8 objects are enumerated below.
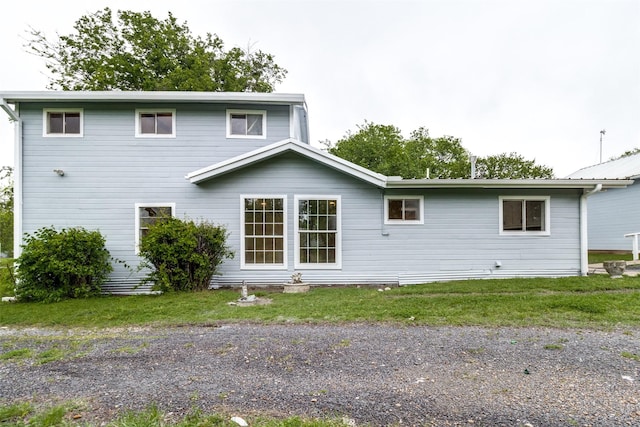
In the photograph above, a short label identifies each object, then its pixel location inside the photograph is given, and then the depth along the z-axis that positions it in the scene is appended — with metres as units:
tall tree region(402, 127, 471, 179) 27.69
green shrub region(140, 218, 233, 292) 7.14
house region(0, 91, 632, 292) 8.20
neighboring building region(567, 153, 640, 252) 13.49
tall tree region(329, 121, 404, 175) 24.92
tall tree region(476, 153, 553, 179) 25.27
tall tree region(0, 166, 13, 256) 21.58
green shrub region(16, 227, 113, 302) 6.74
